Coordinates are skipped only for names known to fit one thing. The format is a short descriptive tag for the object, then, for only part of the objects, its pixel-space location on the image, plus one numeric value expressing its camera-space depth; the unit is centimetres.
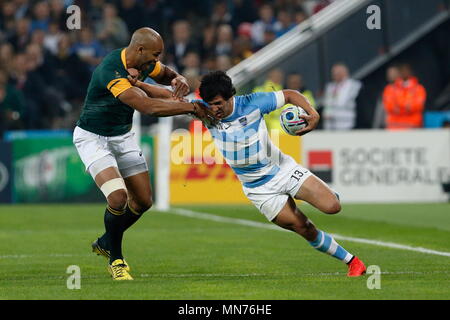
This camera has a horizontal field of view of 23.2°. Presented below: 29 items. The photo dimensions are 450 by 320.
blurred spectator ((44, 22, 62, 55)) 2384
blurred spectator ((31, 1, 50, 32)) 2452
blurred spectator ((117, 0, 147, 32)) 2425
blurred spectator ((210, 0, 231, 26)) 2452
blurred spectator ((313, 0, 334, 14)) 2396
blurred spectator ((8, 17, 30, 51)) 2434
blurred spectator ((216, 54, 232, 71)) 2262
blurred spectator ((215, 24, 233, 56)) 2338
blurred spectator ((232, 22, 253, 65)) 2323
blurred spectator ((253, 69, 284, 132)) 2092
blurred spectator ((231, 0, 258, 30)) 2456
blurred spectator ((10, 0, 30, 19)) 2498
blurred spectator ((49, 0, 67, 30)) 2453
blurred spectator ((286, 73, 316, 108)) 2095
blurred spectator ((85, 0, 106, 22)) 2462
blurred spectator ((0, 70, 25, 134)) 2209
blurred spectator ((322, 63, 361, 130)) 2127
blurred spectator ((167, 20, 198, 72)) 2342
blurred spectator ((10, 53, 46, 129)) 2262
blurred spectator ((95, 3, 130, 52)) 2341
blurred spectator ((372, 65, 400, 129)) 2256
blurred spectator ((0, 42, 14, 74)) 2355
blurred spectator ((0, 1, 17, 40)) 2495
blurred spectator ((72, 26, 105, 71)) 2322
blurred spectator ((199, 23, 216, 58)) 2377
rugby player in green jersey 991
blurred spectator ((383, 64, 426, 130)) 2117
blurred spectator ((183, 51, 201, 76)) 2234
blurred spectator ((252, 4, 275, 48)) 2378
